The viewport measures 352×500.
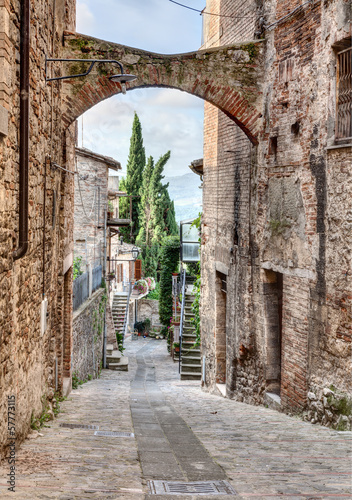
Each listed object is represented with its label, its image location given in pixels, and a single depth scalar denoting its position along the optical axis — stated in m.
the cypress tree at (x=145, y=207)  42.53
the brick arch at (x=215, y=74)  8.65
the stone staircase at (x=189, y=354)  16.05
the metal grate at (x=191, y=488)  3.93
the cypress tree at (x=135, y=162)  44.88
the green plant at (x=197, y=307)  14.98
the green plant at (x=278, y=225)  7.90
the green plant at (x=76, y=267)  14.54
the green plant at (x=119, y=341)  19.83
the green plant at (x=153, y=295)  39.27
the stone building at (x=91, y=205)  19.28
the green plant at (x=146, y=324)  37.36
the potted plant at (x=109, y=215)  21.67
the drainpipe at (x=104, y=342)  16.66
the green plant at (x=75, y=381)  10.52
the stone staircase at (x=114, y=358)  17.42
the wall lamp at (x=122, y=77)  6.64
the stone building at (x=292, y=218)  6.45
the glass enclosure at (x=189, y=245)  23.48
